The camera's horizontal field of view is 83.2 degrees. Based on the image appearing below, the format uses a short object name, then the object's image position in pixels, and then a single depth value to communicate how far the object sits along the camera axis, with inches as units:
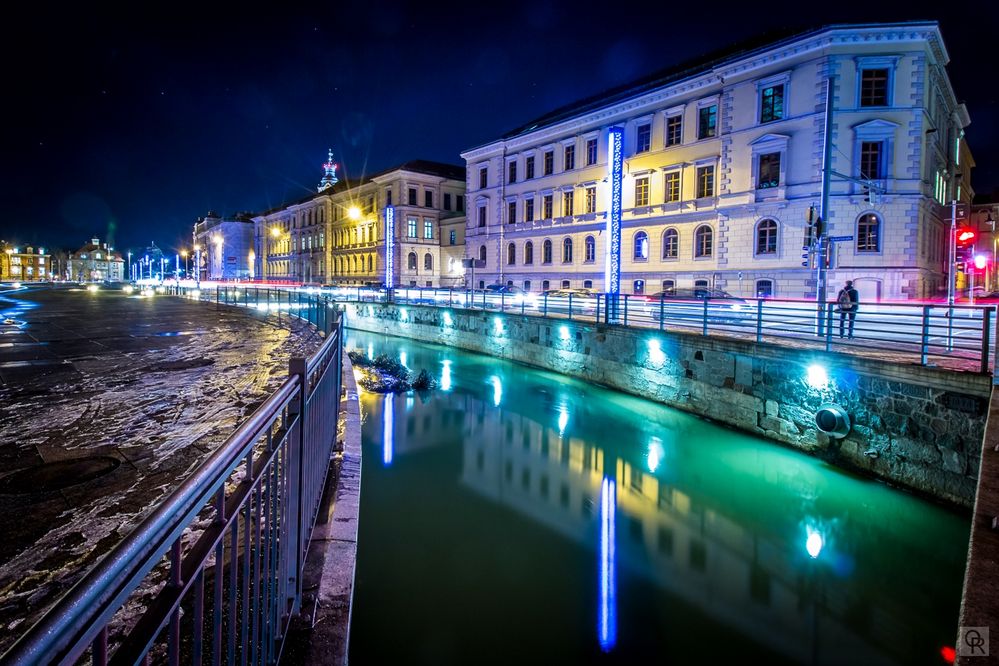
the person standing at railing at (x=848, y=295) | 652.7
